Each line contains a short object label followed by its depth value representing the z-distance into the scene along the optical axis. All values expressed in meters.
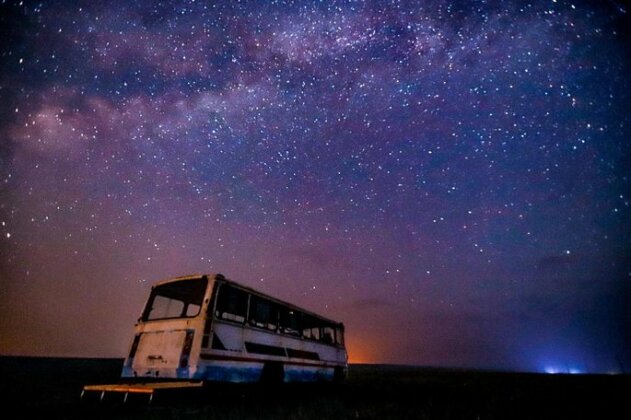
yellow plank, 7.22
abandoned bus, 8.69
